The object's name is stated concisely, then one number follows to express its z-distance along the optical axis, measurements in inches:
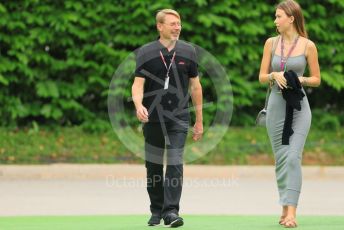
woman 686.5
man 692.7
